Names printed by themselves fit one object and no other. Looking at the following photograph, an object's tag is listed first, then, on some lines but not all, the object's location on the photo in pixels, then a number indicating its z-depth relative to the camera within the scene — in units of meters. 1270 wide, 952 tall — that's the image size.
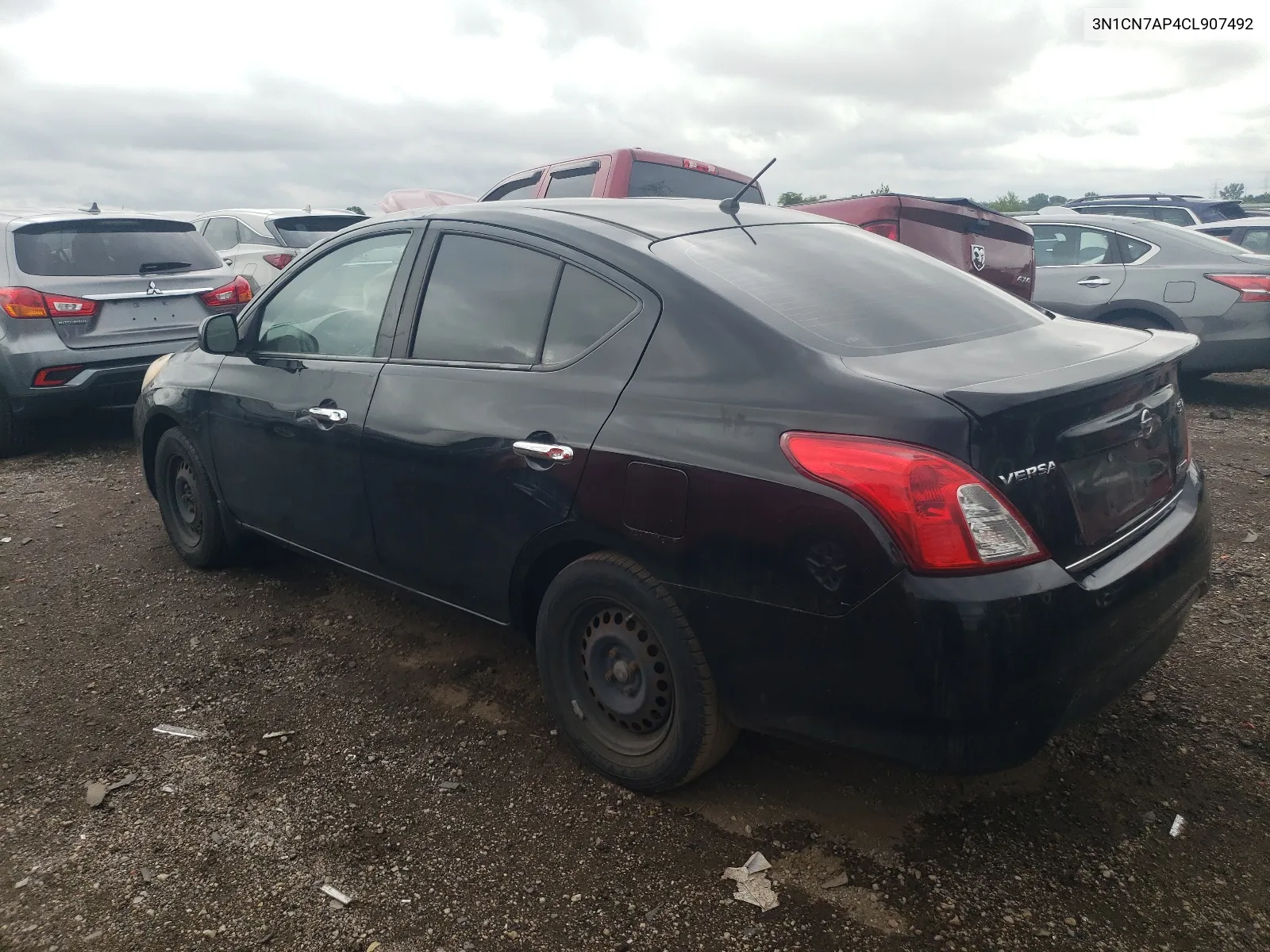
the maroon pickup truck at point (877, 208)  6.24
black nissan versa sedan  2.09
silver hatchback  6.28
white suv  10.13
